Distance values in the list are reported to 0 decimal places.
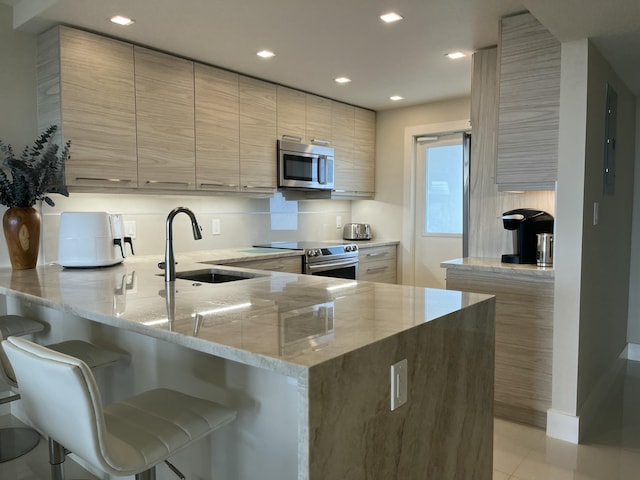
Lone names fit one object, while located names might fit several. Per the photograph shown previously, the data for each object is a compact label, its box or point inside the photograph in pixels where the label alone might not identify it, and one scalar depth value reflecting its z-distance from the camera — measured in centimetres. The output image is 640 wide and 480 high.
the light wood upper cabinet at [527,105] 262
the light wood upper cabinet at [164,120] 315
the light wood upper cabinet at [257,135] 380
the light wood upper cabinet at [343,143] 468
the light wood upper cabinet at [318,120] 438
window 473
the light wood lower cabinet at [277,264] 353
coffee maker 288
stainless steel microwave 412
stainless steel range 400
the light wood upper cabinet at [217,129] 349
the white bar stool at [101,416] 115
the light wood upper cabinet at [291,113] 411
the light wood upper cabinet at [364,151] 495
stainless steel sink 249
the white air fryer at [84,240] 264
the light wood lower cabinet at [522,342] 267
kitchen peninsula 107
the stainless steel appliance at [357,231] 512
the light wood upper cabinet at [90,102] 280
